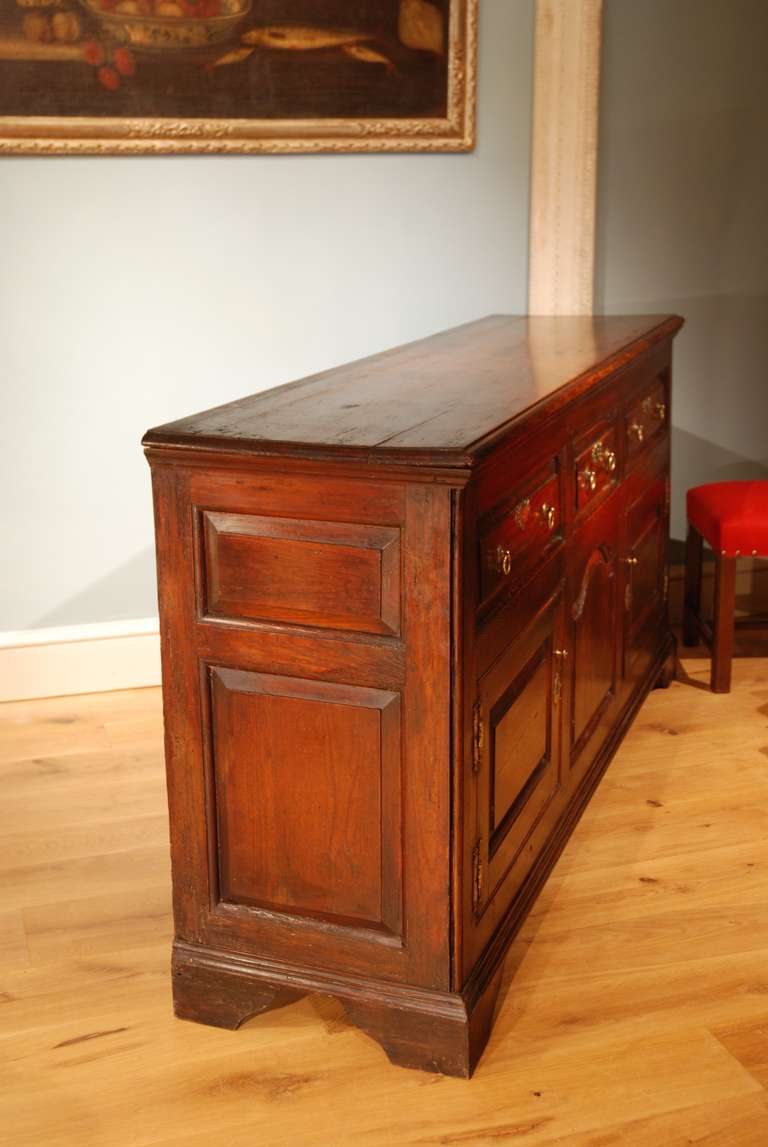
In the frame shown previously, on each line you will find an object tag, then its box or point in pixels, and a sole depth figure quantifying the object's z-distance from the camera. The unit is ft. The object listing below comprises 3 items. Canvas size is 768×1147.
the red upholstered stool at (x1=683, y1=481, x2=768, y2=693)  12.96
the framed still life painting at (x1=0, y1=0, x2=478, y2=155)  12.12
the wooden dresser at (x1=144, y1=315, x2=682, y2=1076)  7.29
